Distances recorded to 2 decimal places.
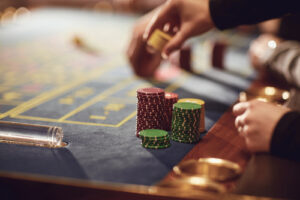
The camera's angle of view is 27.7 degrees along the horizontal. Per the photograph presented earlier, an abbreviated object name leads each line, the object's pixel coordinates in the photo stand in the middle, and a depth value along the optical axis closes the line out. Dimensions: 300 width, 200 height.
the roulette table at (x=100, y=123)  0.72
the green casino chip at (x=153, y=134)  0.82
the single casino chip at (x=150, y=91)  0.86
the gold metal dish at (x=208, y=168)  0.74
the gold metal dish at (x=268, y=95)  1.05
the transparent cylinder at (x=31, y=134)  0.82
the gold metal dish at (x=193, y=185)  0.70
